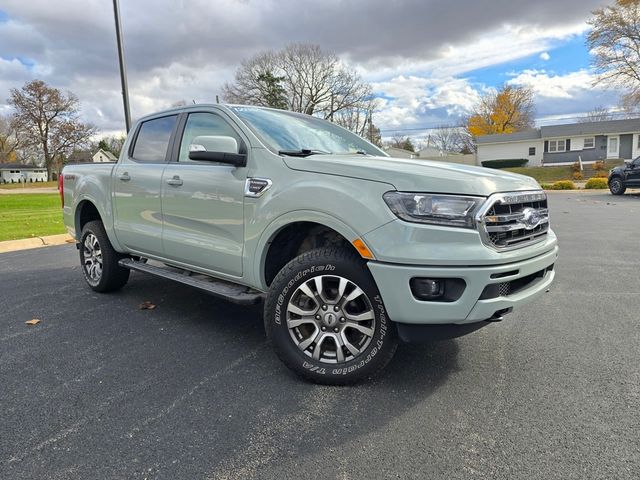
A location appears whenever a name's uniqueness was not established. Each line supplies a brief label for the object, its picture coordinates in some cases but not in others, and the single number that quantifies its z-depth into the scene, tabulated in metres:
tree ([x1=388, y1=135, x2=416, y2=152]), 88.14
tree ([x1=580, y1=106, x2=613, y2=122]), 72.97
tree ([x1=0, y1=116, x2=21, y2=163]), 74.50
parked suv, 18.58
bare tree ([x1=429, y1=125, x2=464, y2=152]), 88.25
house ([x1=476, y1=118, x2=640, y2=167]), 43.31
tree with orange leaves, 63.72
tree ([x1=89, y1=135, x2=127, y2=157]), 83.31
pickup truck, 2.59
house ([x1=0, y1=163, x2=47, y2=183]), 83.88
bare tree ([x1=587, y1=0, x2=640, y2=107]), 35.62
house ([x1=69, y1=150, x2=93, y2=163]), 68.88
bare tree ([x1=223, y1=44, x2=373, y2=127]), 44.81
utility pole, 10.23
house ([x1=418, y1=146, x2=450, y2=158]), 79.29
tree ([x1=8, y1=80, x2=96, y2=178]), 60.50
